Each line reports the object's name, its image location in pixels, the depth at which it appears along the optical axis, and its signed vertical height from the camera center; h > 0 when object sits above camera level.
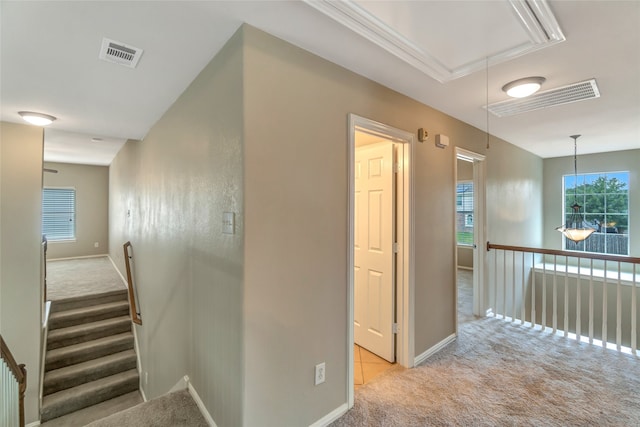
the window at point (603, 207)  5.11 +0.18
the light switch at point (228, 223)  1.59 -0.05
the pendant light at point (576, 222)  3.90 -0.11
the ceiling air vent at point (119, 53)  1.70 +1.03
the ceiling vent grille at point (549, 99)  2.31 +1.07
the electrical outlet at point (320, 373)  1.82 -1.04
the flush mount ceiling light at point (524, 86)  2.18 +1.02
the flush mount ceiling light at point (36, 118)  2.83 +0.99
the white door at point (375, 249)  2.65 -0.34
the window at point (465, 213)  6.88 +0.06
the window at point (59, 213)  6.99 -0.01
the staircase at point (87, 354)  3.82 -2.17
